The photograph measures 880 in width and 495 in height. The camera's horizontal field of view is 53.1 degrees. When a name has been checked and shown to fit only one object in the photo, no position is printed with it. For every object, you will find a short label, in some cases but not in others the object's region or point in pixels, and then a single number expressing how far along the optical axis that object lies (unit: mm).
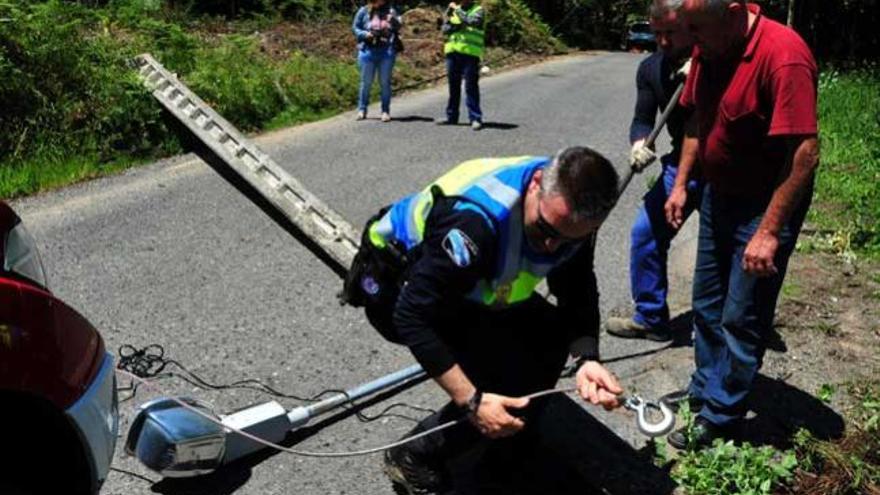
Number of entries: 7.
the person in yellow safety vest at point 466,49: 11328
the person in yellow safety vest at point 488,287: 2773
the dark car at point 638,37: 28850
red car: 2475
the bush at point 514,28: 22703
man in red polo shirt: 3264
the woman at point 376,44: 11438
